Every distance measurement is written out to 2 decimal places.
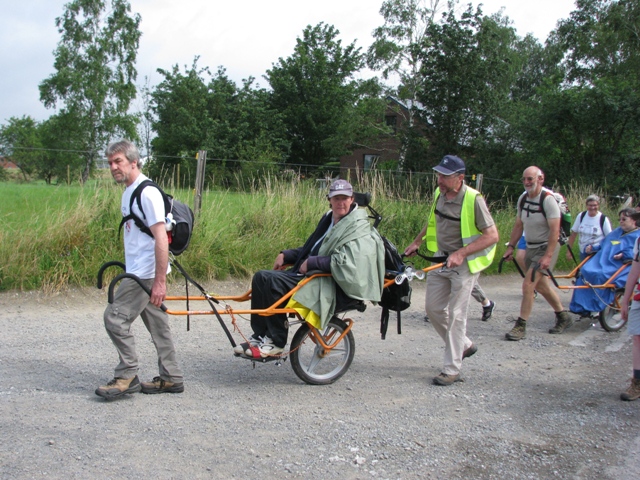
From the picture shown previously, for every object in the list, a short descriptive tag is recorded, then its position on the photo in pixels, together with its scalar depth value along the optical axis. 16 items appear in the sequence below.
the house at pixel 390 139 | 39.38
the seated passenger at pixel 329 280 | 4.87
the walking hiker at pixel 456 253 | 5.38
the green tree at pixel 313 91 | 50.62
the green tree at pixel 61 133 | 44.50
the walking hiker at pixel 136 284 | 4.46
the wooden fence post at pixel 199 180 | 10.03
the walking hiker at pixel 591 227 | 9.01
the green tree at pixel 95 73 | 43.38
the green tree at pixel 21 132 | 66.00
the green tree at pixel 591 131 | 26.92
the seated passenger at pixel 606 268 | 7.73
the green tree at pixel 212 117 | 45.56
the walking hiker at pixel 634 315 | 5.11
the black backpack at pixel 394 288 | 5.38
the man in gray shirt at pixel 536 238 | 6.96
